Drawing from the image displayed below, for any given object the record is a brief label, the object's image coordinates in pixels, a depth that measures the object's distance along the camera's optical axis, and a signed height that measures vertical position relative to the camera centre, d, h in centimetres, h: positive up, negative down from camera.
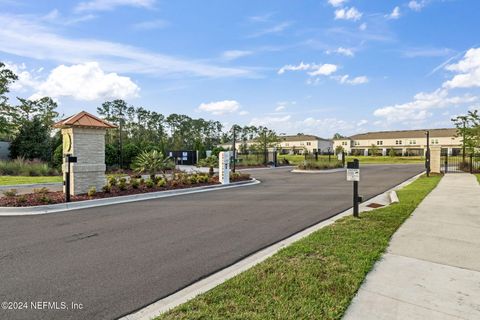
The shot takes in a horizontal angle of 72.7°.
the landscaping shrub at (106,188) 1212 -135
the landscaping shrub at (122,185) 1265 -129
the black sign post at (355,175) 819 -57
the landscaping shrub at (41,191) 1040 -127
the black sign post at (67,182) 1036 -100
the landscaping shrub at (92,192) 1127 -140
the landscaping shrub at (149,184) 1353 -133
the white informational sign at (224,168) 1736 -84
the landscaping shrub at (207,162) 2815 -87
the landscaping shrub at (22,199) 975 -143
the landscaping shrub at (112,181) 1267 -116
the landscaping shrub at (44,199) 998 -145
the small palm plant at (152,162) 1564 -48
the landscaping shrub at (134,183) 1314 -126
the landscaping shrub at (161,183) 1395 -133
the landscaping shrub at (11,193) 1033 -132
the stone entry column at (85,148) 1158 +13
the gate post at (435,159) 2311 -45
